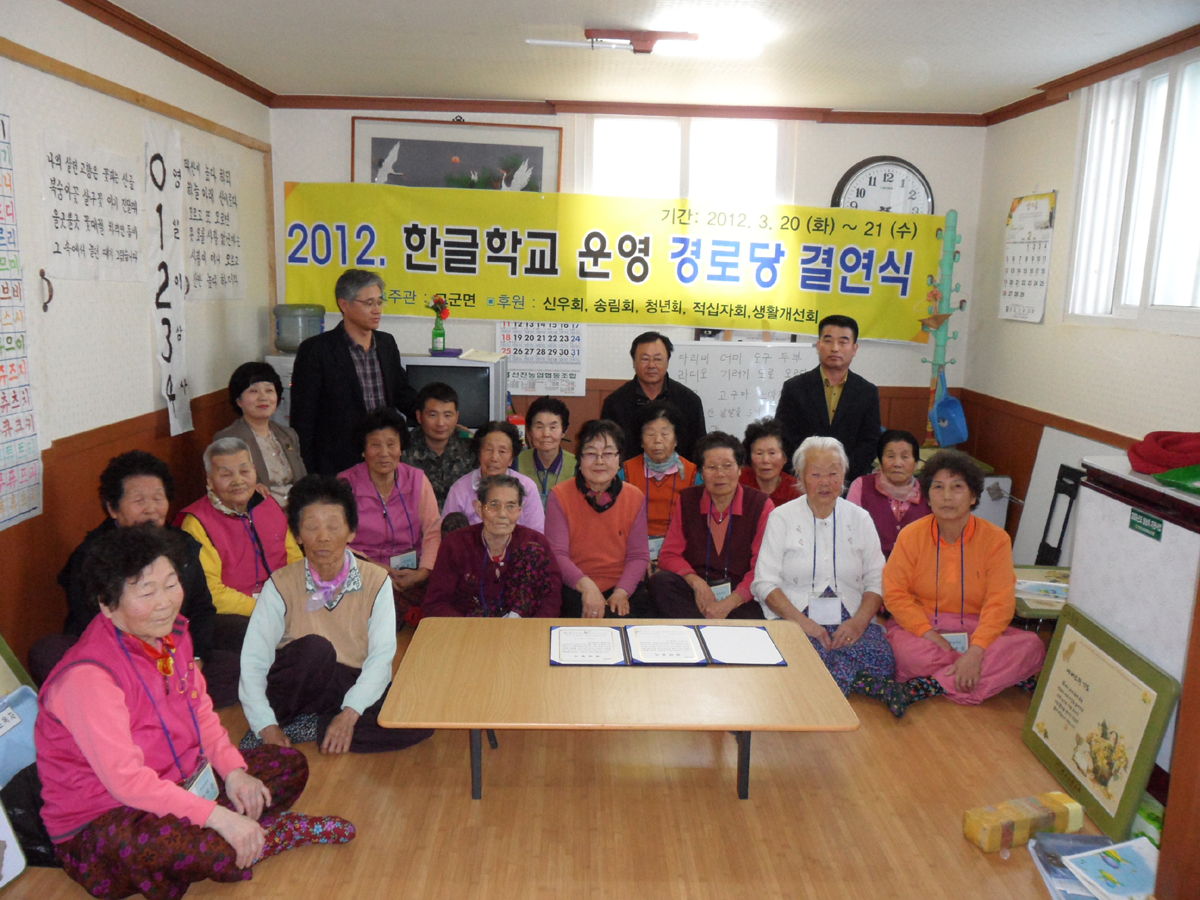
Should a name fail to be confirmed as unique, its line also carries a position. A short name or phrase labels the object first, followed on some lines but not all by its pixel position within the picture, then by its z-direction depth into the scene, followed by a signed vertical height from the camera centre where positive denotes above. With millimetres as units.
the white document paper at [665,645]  2617 -1042
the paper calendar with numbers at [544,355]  5836 -302
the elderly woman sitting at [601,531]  3631 -953
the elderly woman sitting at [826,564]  3438 -996
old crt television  5066 -434
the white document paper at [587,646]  2607 -1051
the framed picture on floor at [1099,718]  2438 -1206
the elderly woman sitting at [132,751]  2051 -1123
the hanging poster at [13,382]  3033 -325
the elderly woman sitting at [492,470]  3816 -734
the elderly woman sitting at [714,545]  3629 -990
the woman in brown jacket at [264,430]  4133 -632
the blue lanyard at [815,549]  3498 -929
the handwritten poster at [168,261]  4156 +178
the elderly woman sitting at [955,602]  3291 -1096
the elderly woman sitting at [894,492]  3914 -782
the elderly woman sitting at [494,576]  3270 -1021
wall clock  5742 +908
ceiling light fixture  4004 +1302
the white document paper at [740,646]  2619 -1041
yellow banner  5652 +379
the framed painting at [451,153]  5641 +1018
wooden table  2271 -1067
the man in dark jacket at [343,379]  4379 -392
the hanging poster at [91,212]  3361 +347
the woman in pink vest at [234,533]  3361 -945
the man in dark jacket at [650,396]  4641 -450
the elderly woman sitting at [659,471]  3973 -740
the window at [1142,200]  3932 +652
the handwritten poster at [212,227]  4586 +406
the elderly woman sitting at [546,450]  4031 -667
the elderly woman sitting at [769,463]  3945 -666
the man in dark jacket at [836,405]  4711 -464
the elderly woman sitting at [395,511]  3850 -948
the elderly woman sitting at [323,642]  2738 -1117
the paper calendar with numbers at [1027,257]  5020 +431
